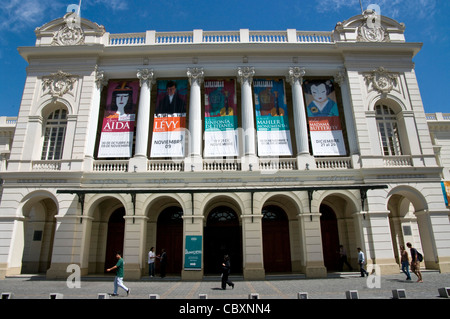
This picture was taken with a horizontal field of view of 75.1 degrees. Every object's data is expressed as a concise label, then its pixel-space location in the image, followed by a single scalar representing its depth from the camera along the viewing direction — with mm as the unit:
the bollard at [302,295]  9052
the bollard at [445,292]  9594
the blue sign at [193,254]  16953
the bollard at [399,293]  9227
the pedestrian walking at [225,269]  13070
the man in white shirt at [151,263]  17312
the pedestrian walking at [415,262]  13918
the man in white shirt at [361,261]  16641
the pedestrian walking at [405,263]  14578
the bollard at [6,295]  9297
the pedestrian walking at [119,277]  11398
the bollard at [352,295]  9050
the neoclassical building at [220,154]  17656
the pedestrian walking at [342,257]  18770
